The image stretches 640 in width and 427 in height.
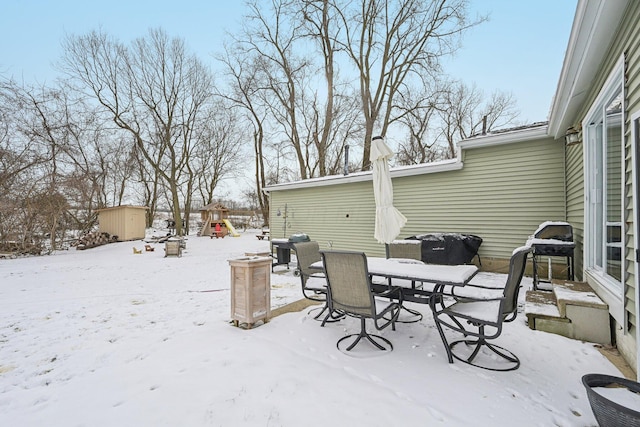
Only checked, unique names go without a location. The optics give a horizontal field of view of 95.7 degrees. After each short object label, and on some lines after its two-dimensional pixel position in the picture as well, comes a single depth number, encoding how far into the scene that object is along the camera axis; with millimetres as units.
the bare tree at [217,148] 20219
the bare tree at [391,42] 14539
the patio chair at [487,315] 2375
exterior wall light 4376
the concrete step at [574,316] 2869
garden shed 14328
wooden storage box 3305
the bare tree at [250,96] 18078
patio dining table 2672
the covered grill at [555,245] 4363
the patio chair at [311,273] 3559
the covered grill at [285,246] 6868
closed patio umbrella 4359
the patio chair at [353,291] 2641
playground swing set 18525
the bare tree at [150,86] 15852
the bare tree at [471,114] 18609
